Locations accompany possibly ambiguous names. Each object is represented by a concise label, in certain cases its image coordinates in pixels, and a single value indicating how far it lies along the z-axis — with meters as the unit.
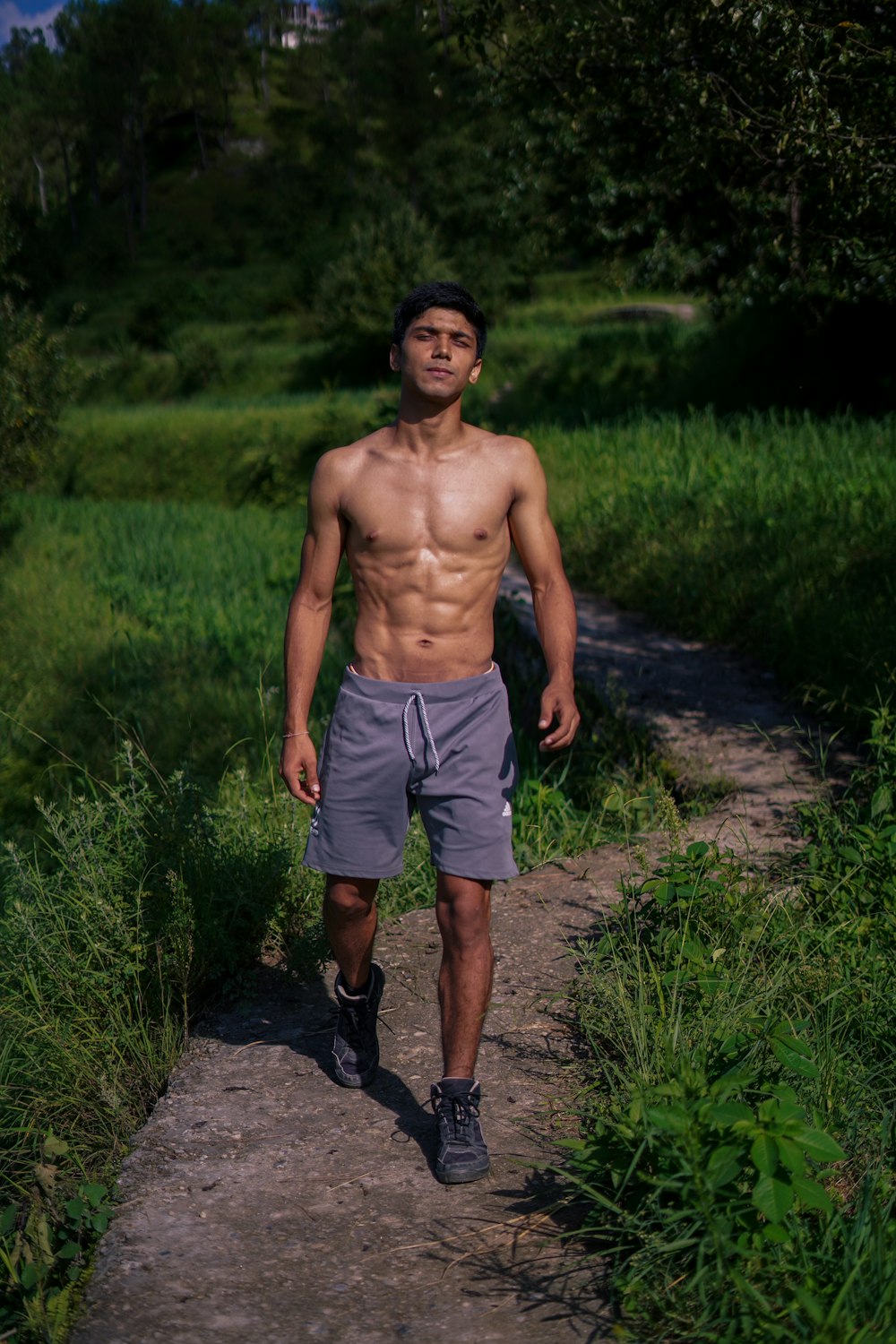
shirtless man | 3.17
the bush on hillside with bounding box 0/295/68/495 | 14.77
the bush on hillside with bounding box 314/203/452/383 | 29.39
